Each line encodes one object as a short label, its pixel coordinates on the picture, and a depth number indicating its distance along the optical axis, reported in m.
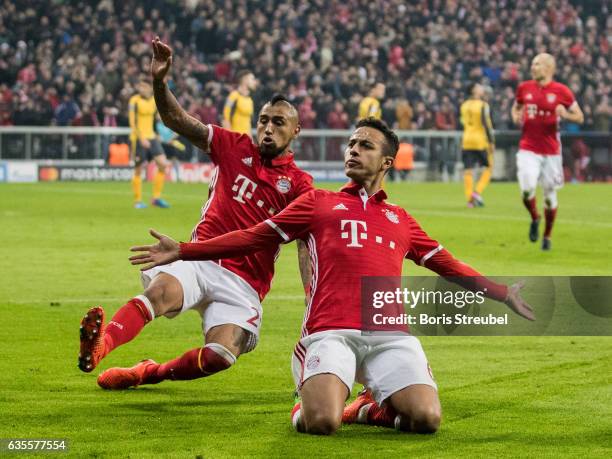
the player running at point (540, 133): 16.81
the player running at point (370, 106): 26.66
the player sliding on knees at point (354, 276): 6.23
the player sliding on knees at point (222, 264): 7.19
